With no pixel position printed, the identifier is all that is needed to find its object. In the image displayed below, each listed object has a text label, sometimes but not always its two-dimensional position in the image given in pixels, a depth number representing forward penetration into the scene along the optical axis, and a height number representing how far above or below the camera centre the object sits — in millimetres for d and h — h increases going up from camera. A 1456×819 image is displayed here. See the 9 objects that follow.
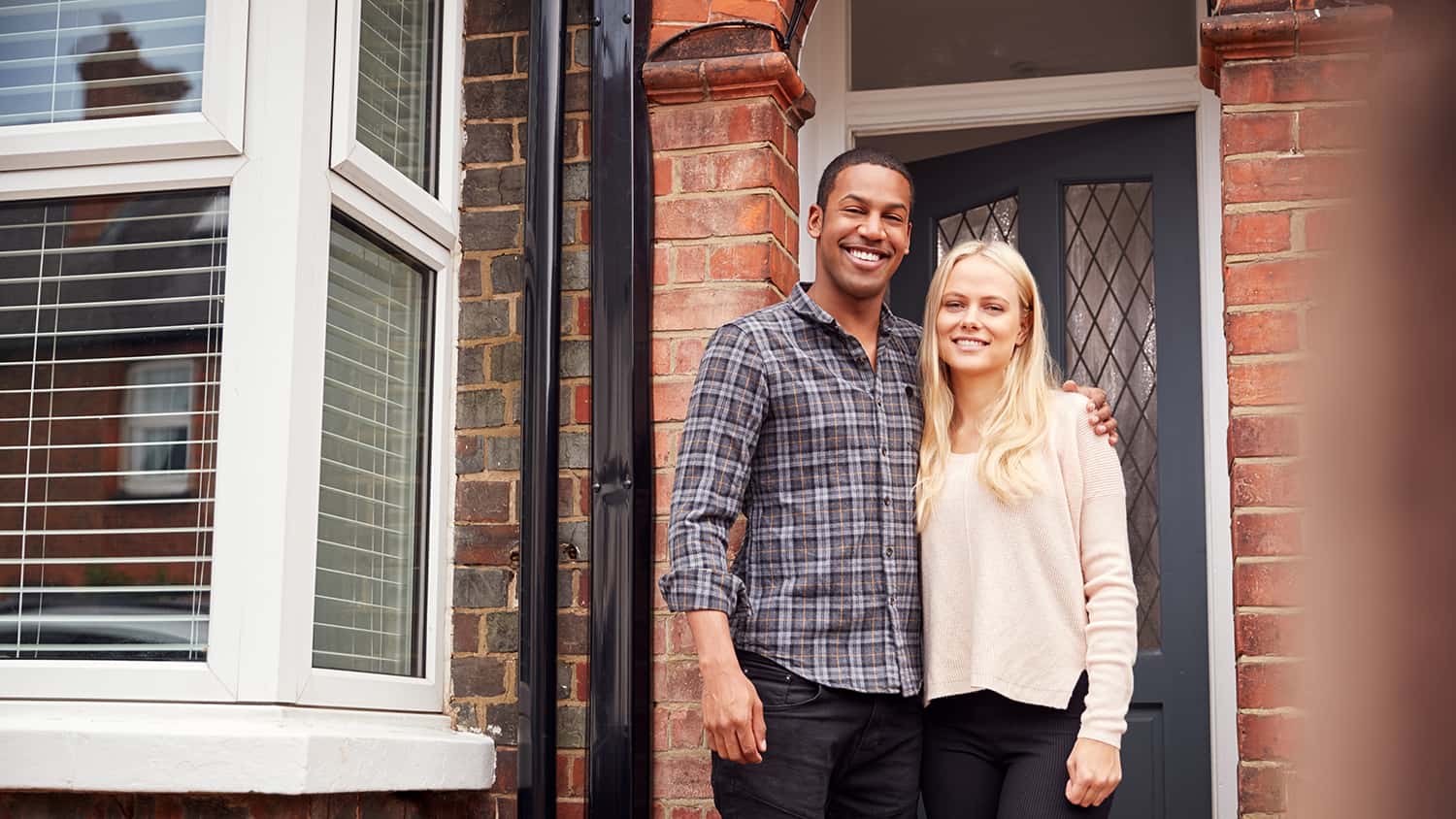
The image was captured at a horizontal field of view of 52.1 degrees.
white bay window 2742 +411
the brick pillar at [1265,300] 3000 +619
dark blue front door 4082 +827
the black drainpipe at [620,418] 3232 +391
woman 2459 +30
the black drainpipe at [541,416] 3258 +393
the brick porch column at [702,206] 3289 +875
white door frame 3996 +1418
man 2500 +83
